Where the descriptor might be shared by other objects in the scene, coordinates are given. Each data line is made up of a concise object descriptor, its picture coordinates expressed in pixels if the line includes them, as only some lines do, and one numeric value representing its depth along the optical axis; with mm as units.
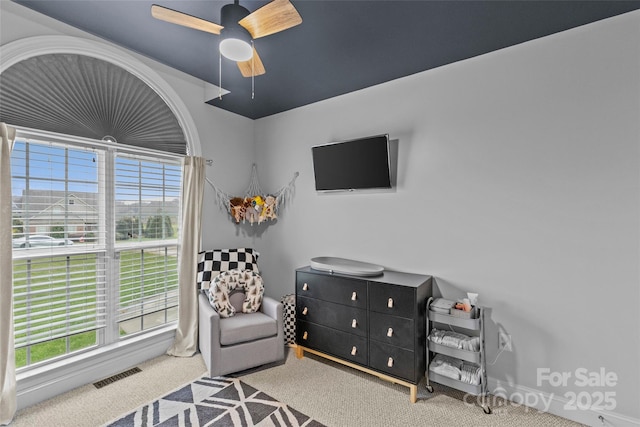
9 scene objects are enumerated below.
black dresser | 2223
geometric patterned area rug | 1943
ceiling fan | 1562
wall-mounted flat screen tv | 2658
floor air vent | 2354
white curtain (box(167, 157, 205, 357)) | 2905
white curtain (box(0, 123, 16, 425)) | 1901
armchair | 2391
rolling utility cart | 2082
